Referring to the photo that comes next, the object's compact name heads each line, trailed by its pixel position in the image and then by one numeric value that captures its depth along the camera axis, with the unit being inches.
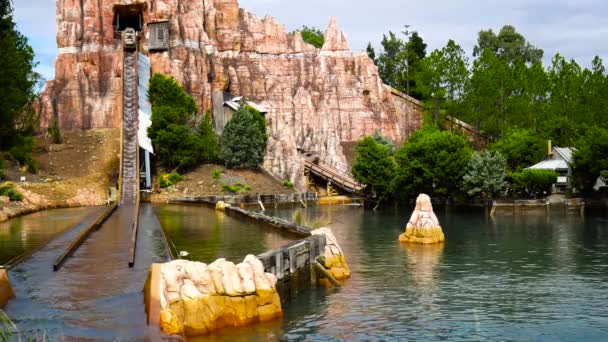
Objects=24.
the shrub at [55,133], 3228.3
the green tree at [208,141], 3073.3
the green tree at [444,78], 3863.2
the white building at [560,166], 2765.7
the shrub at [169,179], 2869.1
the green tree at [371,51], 5108.3
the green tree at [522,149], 3058.6
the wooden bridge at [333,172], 3368.6
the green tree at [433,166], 2647.6
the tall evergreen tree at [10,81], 1838.1
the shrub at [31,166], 2721.2
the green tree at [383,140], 3558.1
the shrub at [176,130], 2933.1
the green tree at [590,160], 2469.2
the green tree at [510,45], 5172.2
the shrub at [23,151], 2628.0
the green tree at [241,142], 3154.5
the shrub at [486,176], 2522.1
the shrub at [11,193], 2059.9
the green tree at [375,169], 2910.9
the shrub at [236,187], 2881.4
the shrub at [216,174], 2970.0
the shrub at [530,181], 2645.2
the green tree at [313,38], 5123.0
